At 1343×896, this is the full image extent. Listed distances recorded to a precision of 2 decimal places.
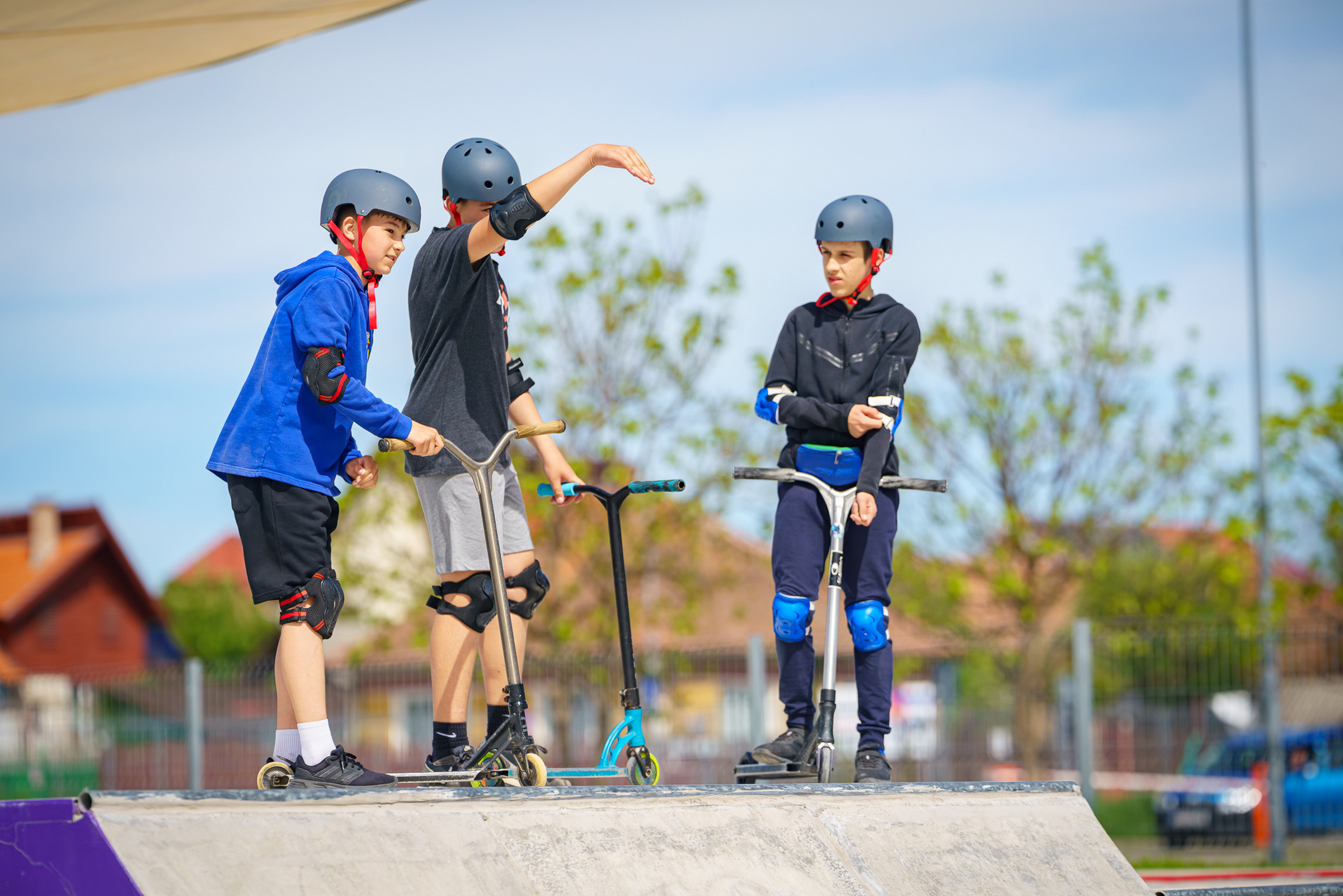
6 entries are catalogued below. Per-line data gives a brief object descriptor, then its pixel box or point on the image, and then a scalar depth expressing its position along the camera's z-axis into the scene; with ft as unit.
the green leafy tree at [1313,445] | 109.29
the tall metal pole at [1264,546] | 73.25
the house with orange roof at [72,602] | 284.20
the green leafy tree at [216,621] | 323.78
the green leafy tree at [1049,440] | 119.65
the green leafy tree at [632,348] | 110.22
